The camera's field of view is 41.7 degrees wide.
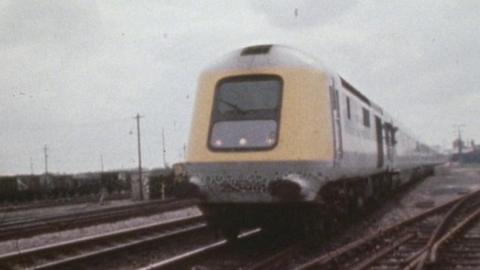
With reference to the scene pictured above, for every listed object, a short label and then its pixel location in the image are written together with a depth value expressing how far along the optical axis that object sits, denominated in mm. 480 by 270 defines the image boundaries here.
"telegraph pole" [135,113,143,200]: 29750
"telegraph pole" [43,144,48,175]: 97219
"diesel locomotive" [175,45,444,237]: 9703
